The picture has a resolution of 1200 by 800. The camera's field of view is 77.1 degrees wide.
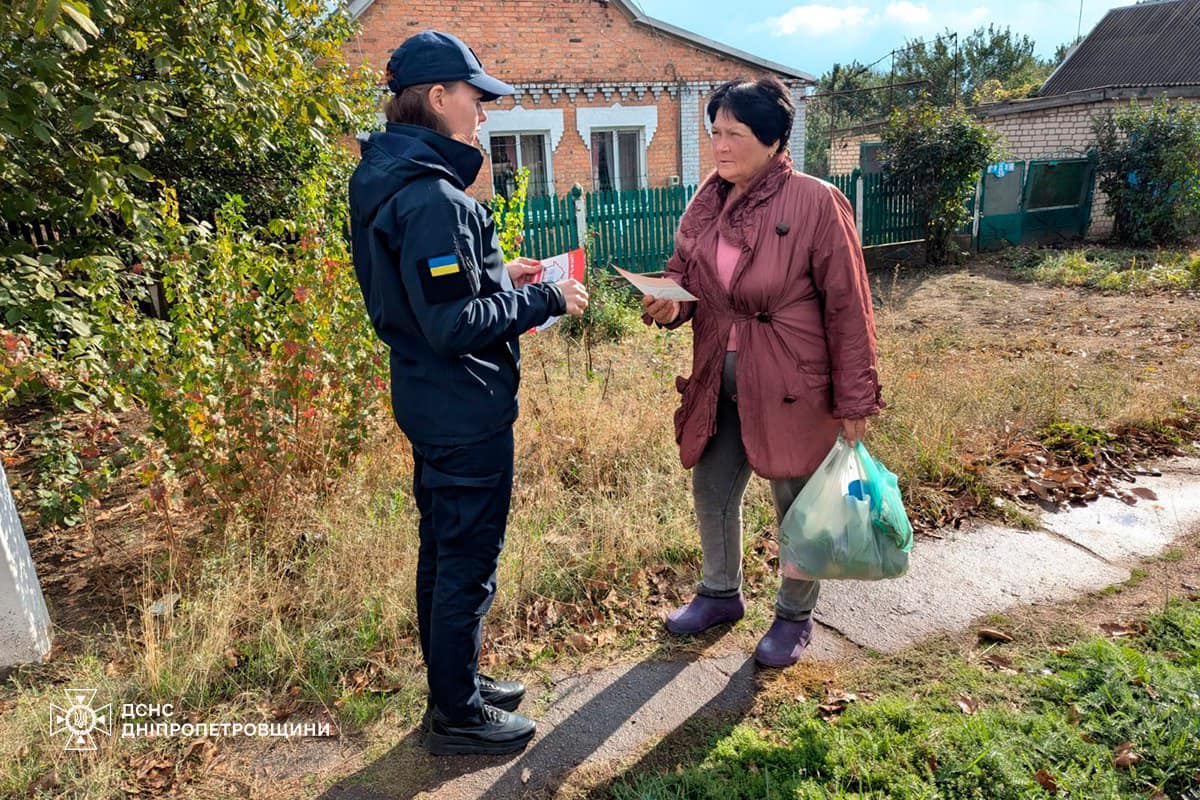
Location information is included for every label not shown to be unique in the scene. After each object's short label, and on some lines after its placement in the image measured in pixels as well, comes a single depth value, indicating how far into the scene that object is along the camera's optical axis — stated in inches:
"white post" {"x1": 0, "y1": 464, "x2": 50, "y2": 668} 102.9
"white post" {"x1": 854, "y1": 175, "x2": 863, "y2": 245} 500.1
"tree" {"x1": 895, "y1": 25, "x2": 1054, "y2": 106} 1627.7
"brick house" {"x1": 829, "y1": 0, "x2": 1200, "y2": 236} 596.1
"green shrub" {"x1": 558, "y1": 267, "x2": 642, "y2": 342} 300.8
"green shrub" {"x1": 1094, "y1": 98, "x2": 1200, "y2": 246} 514.3
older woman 91.8
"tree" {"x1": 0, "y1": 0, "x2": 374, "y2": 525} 123.9
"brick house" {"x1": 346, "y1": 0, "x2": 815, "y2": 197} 522.9
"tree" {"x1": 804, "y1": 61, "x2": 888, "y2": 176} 1700.3
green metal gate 535.8
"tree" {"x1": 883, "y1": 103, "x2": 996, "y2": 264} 484.4
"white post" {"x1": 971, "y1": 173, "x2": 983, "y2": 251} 531.2
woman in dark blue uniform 72.8
